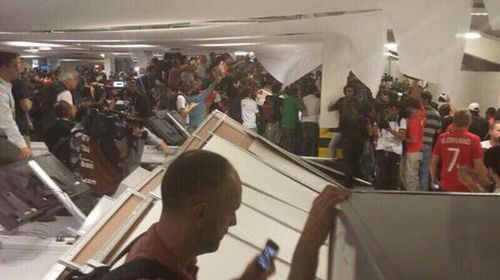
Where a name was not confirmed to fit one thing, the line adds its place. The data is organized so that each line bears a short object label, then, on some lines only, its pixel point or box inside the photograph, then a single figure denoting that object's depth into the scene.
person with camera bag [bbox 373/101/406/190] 7.32
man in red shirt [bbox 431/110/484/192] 4.62
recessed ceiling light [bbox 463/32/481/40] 11.46
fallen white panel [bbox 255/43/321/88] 11.98
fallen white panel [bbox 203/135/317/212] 3.18
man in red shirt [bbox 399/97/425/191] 6.47
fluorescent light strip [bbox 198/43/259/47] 14.79
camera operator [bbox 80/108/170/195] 5.01
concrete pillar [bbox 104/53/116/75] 30.42
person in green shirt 9.13
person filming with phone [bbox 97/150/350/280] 1.09
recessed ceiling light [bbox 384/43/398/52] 16.86
